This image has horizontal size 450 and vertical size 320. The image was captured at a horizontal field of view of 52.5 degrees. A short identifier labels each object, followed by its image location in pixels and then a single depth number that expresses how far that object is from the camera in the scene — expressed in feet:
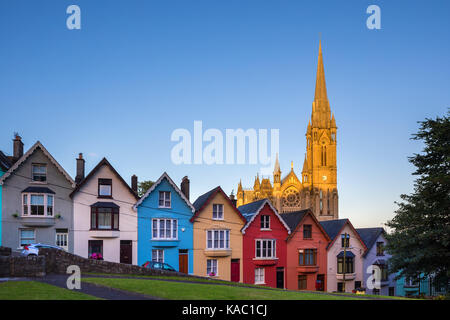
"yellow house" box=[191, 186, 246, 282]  148.87
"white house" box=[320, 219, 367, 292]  163.94
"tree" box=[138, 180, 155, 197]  219.20
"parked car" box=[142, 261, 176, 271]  122.28
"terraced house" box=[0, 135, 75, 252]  133.80
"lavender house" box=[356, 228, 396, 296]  169.68
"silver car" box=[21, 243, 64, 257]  107.65
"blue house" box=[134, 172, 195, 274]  144.25
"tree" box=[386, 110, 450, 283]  108.47
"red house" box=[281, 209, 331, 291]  158.61
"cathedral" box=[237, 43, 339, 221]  446.19
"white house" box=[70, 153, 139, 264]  138.62
